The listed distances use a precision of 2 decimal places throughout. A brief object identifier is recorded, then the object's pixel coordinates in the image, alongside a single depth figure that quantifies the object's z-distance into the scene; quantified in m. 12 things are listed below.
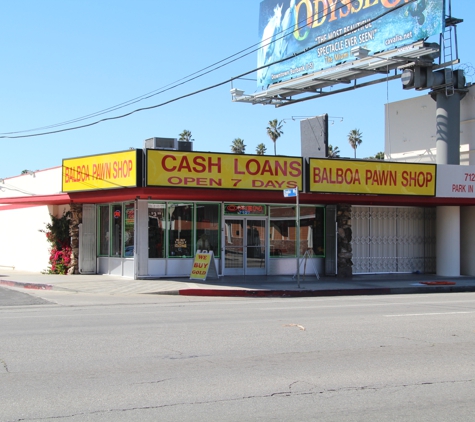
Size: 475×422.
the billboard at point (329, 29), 24.69
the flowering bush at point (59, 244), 25.92
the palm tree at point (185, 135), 79.94
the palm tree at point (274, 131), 82.75
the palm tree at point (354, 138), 90.75
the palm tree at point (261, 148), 82.51
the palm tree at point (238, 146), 84.19
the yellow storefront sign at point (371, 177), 23.30
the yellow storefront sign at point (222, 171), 20.95
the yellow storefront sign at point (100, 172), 21.04
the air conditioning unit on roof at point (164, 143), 23.13
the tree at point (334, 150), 80.19
